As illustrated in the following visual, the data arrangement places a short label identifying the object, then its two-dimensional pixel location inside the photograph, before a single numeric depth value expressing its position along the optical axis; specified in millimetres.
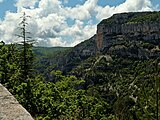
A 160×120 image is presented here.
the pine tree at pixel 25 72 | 24270
